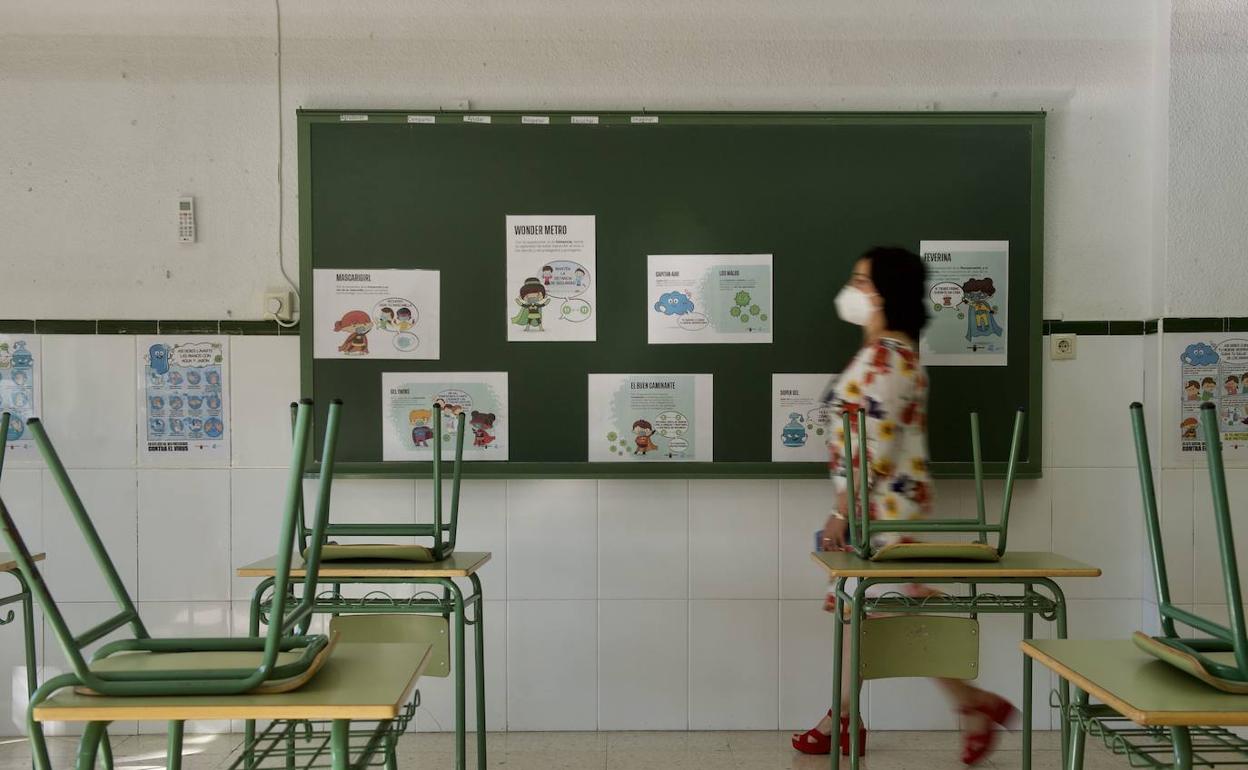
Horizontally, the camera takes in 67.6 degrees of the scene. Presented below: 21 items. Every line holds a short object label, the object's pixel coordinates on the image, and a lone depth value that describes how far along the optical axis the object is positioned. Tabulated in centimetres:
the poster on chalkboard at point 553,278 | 303
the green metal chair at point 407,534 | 222
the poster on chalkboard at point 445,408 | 303
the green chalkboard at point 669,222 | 302
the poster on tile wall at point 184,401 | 304
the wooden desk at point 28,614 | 233
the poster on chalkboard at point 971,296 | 301
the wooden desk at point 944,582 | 217
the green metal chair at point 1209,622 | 126
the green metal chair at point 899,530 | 222
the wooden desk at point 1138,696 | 120
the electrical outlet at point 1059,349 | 305
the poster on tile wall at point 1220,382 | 297
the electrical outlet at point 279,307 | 301
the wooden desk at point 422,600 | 218
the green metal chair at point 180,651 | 116
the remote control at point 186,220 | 303
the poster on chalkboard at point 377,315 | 302
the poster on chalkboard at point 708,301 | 302
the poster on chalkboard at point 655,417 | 303
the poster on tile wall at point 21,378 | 303
